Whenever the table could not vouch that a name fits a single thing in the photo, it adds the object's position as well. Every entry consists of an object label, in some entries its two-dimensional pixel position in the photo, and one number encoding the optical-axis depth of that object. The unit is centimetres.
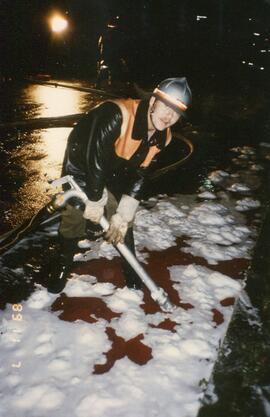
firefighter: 242
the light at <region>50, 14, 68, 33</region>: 1311
